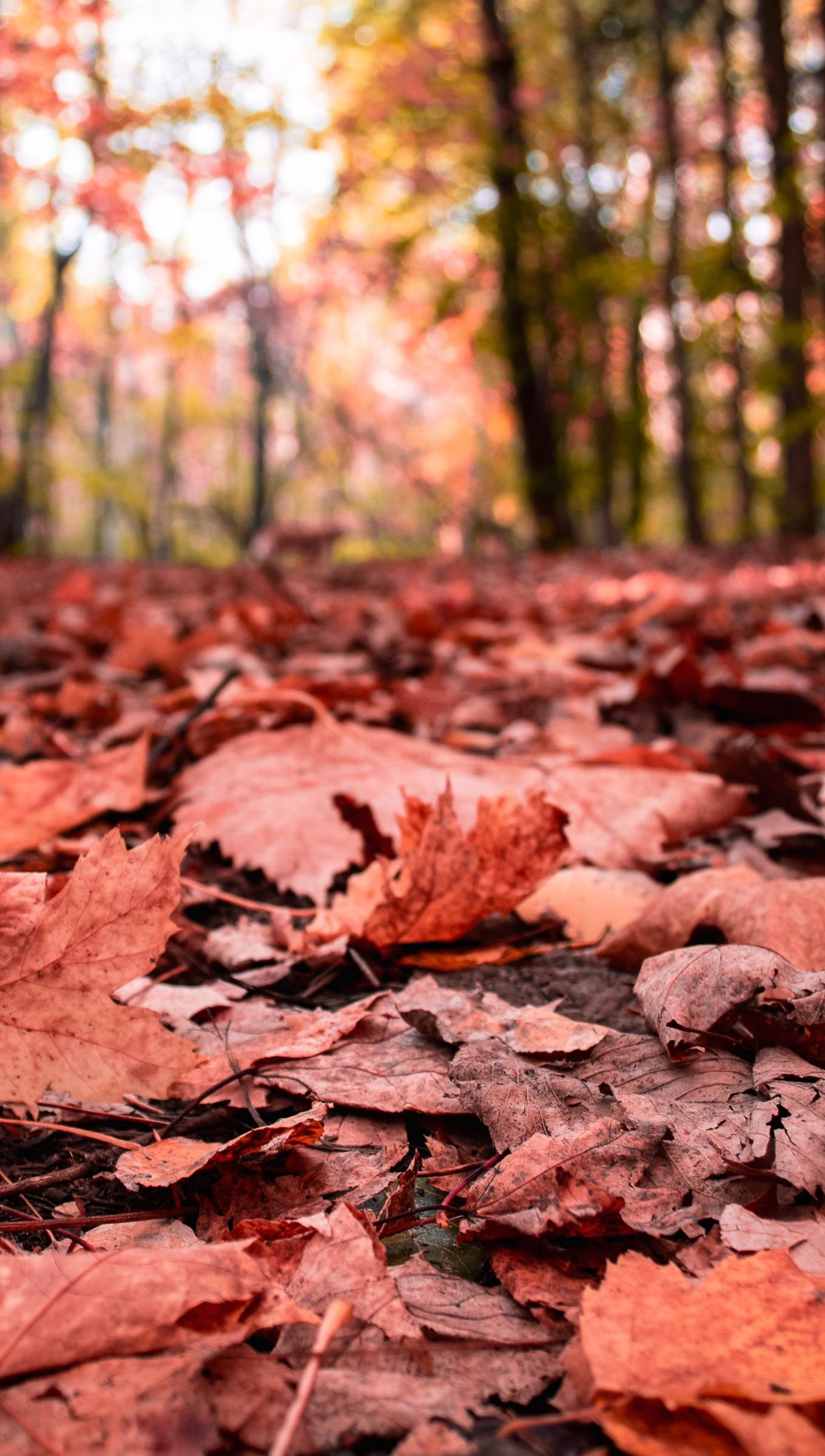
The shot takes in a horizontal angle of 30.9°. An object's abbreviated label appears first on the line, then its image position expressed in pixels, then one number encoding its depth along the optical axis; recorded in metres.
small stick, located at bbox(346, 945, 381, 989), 0.52
